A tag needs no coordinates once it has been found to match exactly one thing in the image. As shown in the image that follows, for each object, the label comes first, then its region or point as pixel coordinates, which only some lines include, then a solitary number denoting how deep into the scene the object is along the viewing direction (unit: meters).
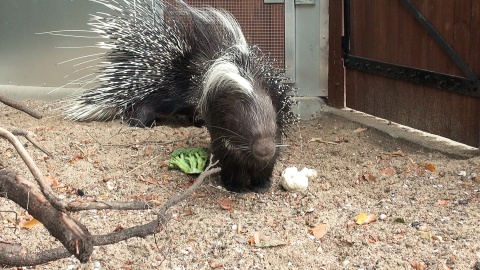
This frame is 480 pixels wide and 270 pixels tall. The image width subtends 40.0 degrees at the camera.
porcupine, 3.23
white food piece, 3.40
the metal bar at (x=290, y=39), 5.06
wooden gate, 3.86
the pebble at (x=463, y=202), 3.14
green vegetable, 3.63
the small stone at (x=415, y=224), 2.90
